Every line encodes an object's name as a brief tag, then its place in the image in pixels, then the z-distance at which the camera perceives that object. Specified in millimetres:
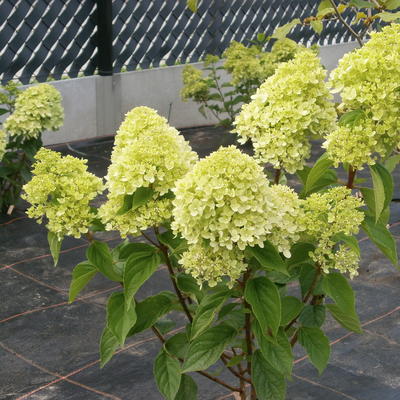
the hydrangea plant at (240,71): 5293
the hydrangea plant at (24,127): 4039
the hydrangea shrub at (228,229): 1488
